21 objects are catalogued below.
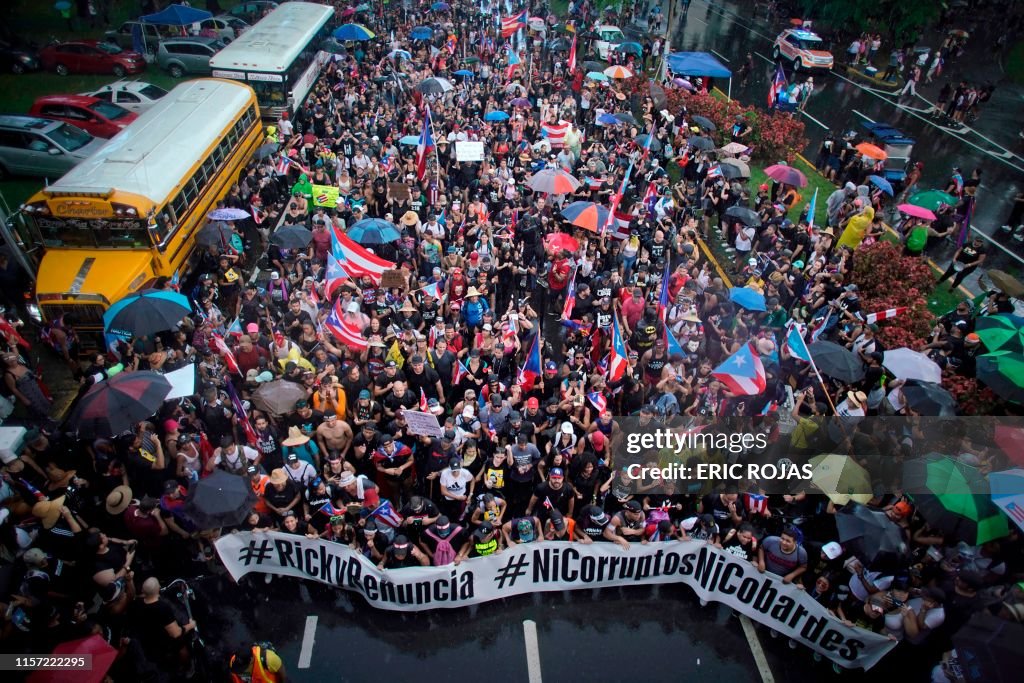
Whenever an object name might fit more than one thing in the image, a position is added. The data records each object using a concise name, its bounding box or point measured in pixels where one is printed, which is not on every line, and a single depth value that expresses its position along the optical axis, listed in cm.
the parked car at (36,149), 1608
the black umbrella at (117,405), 741
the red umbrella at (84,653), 518
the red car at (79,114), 1792
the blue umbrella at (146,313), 921
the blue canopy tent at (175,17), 2583
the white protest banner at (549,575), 714
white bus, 1916
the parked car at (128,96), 1950
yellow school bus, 1075
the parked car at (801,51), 3078
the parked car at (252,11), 3184
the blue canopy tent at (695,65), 2394
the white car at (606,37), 2927
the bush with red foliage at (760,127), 2009
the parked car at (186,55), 2527
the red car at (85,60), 2473
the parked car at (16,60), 2412
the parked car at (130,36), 2753
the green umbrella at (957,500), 718
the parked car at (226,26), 2856
